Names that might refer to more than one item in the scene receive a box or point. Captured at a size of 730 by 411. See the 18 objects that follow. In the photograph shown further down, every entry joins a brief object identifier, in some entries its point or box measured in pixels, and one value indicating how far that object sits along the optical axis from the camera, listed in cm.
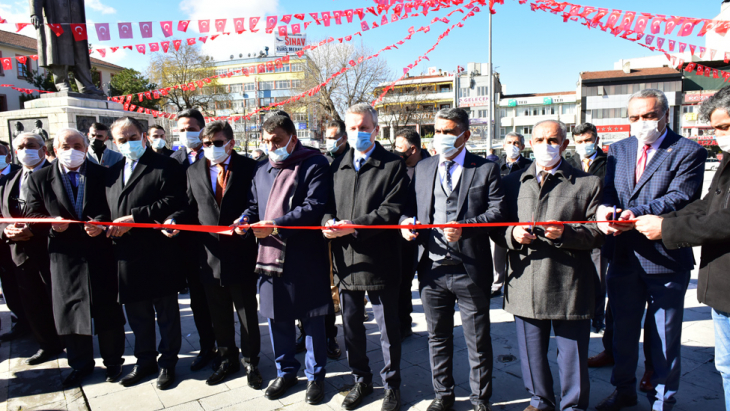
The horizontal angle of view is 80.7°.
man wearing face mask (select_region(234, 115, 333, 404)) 332
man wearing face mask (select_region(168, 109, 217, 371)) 390
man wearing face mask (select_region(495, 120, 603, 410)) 272
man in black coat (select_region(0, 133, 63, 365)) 411
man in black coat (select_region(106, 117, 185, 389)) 360
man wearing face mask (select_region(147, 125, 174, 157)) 613
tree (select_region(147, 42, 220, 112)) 3631
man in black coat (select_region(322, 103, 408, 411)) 317
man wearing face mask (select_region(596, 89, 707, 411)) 284
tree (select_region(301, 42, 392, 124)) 2859
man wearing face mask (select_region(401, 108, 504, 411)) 298
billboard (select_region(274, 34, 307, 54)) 6739
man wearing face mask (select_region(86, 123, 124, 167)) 585
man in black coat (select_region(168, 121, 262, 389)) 356
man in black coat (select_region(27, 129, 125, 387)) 369
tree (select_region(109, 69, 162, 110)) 3193
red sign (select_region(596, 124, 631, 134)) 5247
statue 929
